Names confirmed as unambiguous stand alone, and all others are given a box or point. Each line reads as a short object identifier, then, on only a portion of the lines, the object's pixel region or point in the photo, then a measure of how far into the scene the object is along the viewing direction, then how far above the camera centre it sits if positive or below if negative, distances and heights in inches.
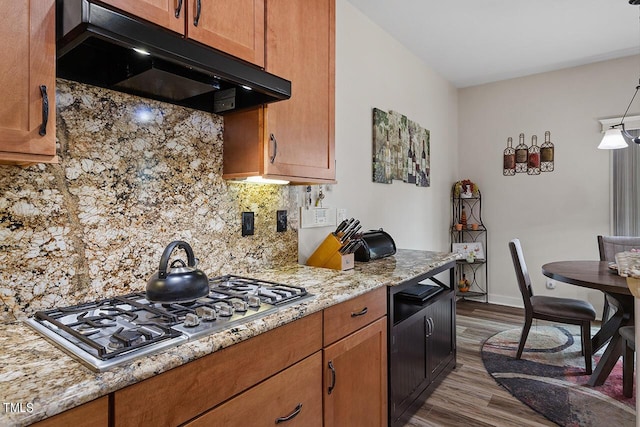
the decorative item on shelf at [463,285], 182.5 -35.9
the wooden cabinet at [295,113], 66.1 +19.6
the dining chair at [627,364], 91.4 -38.2
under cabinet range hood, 40.4 +20.7
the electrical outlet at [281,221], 85.4 -1.7
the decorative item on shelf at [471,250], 179.8 -18.1
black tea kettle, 47.9 -9.4
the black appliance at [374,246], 95.0 -9.0
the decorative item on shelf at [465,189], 179.3 +12.0
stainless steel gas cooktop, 35.8 -12.9
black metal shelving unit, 182.4 -12.7
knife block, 82.5 -10.0
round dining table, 92.1 -24.4
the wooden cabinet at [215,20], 46.6 +27.6
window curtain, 147.0 +9.3
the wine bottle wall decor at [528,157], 165.9 +26.1
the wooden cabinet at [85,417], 28.3 -16.4
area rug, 85.8 -46.7
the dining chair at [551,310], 105.0 -28.8
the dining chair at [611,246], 128.0 -11.6
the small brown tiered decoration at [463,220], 183.6 -3.4
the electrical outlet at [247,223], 77.2 -2.1
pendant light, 127.8 +25.8
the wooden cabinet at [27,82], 36.7 +13.8
